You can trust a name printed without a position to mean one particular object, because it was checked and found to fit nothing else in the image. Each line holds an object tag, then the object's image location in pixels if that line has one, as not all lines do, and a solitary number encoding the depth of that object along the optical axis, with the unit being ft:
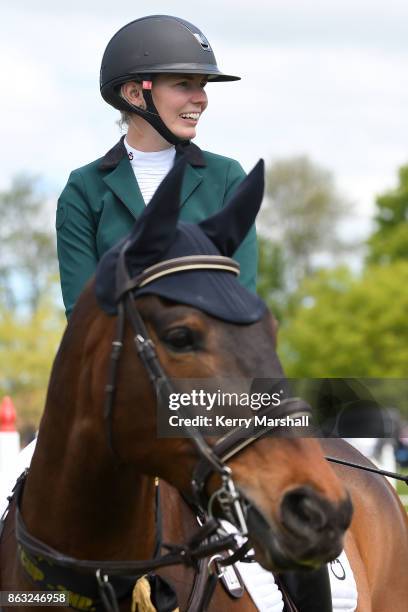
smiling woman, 16.29
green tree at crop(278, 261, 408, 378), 180.24
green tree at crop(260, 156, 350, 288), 232.32
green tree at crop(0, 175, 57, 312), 205.87
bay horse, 11.69
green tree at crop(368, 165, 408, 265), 209.87
